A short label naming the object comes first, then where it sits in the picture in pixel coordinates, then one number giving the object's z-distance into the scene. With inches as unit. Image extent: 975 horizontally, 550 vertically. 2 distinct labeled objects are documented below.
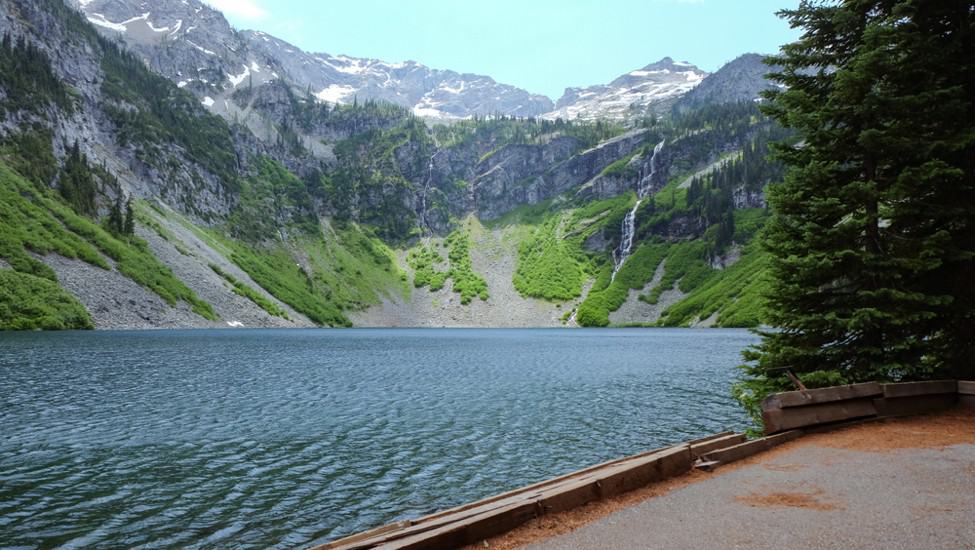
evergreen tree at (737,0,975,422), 692.7
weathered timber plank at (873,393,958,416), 664.4
